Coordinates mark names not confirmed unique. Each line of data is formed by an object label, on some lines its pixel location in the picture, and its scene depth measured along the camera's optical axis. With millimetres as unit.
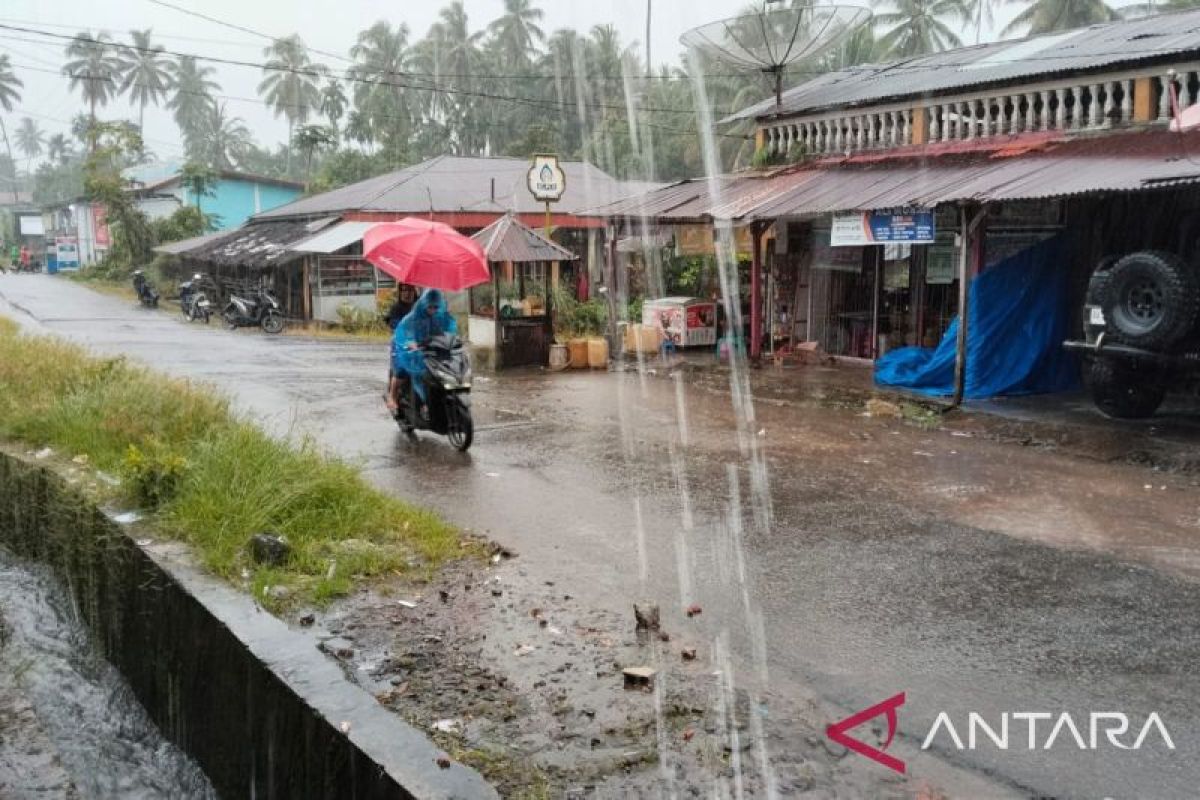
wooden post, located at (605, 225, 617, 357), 19188
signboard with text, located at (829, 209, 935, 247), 12398
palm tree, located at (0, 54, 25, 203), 76000
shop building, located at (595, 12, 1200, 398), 11094
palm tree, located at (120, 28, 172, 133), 73875
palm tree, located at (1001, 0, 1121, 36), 39688
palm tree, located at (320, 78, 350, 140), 64450
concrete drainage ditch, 3396
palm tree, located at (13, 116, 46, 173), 118875
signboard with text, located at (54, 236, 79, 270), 58500
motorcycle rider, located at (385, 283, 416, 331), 11211
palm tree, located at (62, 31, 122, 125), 68375
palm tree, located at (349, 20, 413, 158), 54875
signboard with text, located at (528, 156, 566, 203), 19469
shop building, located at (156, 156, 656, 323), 25688
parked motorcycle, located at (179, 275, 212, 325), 28266
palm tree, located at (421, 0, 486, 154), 54188
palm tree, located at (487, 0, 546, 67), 56062
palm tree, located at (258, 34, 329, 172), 65812
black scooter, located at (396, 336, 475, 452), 9672
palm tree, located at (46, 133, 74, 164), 100500
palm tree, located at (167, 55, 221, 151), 78938
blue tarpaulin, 12484
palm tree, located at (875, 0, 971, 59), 43438
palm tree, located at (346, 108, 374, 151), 56500
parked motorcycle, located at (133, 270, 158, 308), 33344
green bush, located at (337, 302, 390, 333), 24984
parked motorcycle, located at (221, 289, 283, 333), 25391
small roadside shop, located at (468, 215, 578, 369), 16234
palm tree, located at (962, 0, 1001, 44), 44844
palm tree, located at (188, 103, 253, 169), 78875
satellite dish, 14898
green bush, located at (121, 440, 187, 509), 6137
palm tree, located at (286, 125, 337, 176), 43531
